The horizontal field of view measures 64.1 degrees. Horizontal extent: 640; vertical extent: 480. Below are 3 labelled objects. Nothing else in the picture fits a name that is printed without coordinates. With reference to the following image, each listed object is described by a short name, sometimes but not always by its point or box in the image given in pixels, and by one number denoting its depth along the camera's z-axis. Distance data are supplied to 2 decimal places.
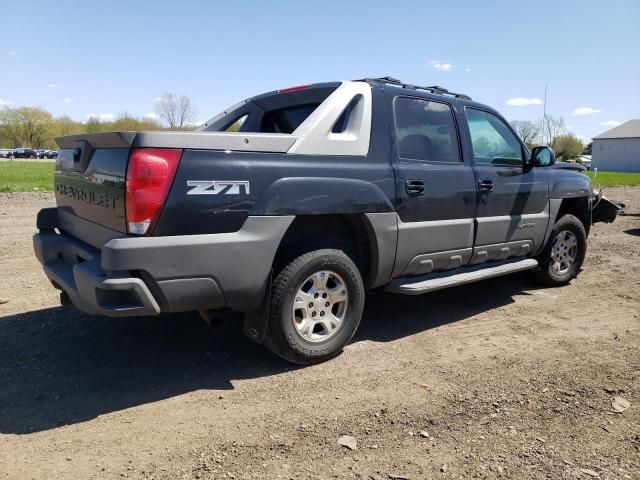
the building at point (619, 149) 74.25
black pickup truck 2.96
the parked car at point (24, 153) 85.75
